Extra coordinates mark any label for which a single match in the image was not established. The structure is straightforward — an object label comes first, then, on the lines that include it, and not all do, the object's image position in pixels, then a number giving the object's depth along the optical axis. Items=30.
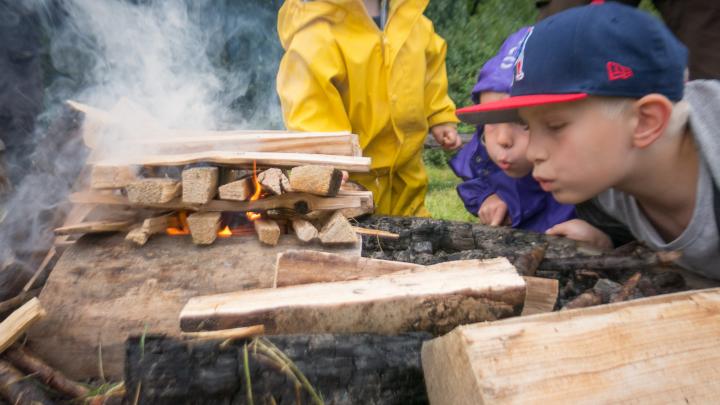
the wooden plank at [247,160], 0.68
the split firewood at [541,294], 0.61
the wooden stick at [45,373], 0.61
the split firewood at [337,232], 0.69
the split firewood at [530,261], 0.68
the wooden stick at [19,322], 0.60
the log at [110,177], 0.68
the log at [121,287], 0.64
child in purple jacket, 0.84
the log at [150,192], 0.67
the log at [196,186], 0.67
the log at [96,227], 0.67
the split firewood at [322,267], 0.59
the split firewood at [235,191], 0.68
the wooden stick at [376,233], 0.80
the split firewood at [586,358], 0.42
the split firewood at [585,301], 0.60
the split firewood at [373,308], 0.51
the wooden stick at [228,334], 0.49
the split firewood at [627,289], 0.61
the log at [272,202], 0.70
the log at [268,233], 0.68
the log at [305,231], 0.69
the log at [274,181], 0.68
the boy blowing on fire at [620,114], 0.58
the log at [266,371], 0.48
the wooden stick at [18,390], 0.58
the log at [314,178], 0.67
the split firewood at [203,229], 0.67
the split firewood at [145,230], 0.67
